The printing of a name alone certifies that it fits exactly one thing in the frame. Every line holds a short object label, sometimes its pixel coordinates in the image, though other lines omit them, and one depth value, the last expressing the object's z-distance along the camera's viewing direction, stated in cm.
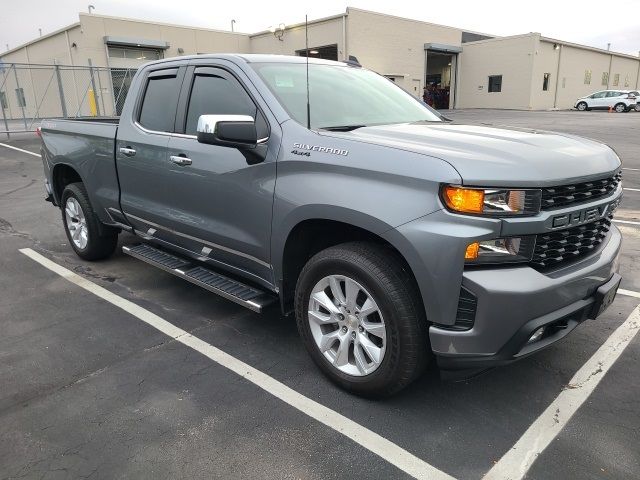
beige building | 2816
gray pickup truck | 240
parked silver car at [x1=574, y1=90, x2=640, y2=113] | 3481
